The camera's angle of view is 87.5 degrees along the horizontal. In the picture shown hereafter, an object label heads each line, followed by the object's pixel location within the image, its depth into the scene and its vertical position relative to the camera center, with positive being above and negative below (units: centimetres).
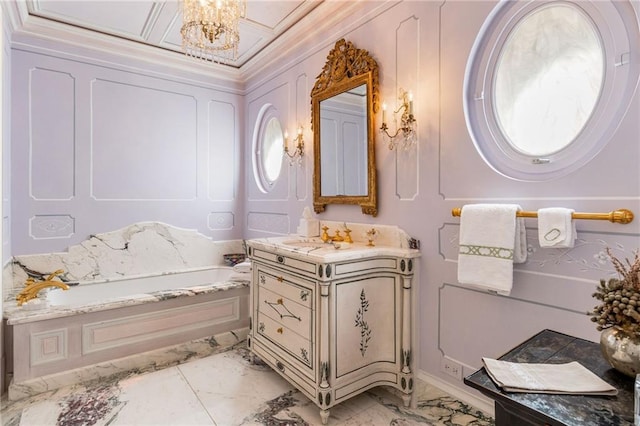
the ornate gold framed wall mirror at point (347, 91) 240 +94
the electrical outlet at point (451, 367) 197 -94
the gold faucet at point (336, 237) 254 -21
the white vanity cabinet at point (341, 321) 192 -68
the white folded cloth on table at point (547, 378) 91 -48
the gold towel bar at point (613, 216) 135 -2
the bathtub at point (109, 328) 225 -91
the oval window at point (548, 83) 142 +62
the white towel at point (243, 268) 325 -56
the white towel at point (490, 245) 163 -17
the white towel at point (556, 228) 145 -7
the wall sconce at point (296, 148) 317 +60
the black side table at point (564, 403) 81 -49
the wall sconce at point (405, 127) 216 +55
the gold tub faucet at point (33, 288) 240 -58
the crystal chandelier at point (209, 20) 203 +117
